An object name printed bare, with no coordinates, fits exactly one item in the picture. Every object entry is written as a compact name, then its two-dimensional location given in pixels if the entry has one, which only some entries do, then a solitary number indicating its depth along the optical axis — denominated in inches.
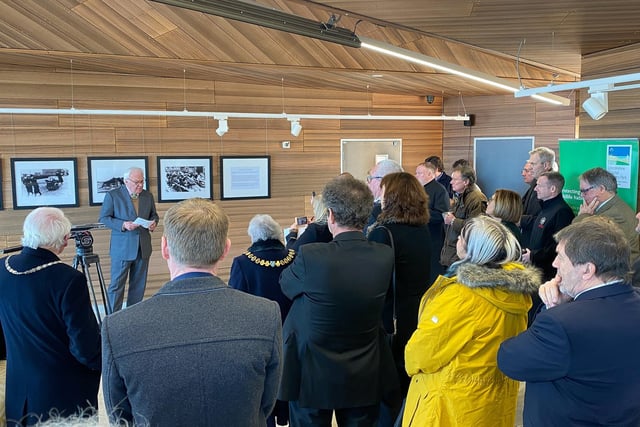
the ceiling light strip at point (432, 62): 170.2
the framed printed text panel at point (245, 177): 294.5
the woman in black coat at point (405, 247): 116.7
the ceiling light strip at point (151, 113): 219.5
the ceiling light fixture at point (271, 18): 134.3
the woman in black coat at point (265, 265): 120.1
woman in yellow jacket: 83.5
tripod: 191.8
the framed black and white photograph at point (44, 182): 243.8
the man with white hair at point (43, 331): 95.0
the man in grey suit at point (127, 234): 228.4
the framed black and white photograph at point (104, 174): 259.8
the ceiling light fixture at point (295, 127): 284.4
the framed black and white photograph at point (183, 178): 277.7
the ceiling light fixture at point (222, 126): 256.5
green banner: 197.8
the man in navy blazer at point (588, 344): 69.0
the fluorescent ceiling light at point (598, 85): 151.9
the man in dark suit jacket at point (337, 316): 93.0
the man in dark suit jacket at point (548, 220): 175.2
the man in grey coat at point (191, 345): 57.6
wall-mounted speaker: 349.1
